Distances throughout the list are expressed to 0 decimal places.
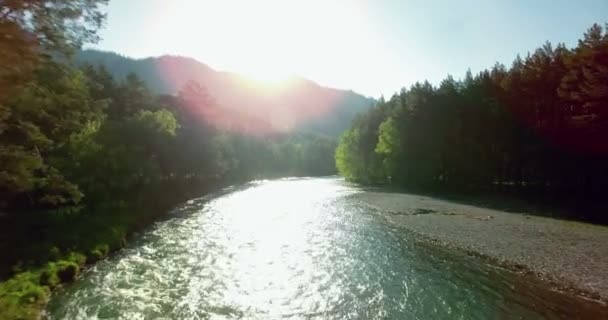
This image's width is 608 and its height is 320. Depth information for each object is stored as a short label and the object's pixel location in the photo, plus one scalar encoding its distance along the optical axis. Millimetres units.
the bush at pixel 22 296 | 16328
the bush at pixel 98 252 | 26656
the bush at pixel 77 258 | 24719
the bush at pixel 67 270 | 22375
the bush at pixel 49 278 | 20938
